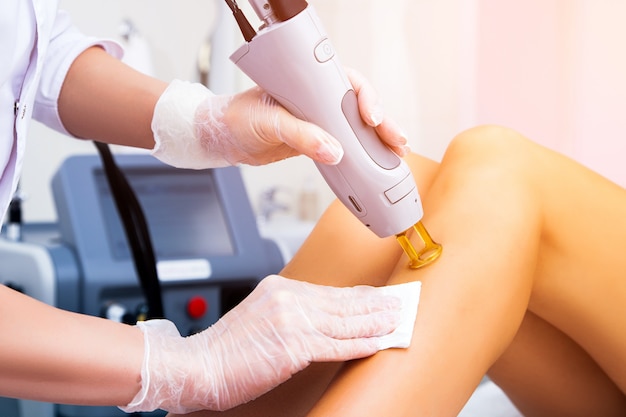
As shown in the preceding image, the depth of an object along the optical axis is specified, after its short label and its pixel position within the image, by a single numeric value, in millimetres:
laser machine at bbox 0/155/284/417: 1499
